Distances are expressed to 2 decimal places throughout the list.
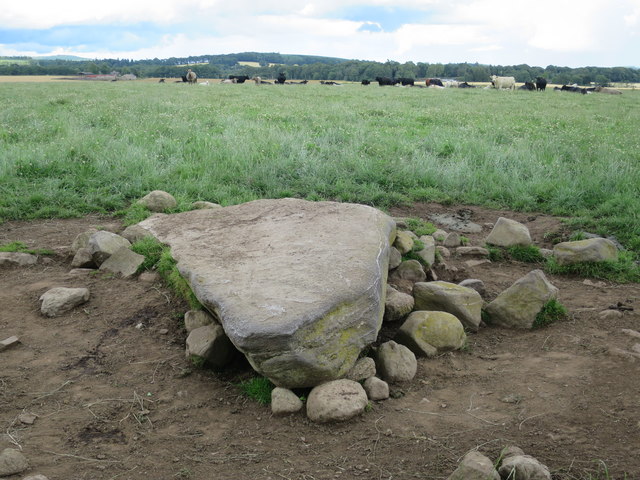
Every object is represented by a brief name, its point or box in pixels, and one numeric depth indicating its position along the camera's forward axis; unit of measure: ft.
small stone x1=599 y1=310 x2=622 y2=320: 17.26
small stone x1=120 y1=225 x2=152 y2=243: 22.02
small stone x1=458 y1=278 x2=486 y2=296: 19.24
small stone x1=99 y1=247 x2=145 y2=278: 19.97
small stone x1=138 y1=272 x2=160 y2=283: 19.39
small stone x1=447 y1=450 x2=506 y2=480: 9.82
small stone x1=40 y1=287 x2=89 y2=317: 17.57
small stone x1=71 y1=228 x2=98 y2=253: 21.58
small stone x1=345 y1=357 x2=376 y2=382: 13.62
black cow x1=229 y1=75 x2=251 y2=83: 161.24
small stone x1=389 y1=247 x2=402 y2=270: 19.74
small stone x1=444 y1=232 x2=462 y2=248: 23.63
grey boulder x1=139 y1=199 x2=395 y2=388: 12.62
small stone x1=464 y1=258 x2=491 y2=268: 21.89
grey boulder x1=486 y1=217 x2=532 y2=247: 23.35
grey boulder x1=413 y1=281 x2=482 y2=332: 16.99
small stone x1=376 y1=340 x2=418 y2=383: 14.14
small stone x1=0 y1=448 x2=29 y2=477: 10.52
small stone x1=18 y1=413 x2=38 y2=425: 12.48
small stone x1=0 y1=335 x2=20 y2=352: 15.55
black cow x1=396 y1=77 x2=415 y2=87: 167.15
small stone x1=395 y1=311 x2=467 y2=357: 15.46
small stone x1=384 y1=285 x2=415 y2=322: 16.89
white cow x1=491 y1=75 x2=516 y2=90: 144.36
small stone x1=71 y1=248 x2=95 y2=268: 20.70
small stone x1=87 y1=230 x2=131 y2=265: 20.62
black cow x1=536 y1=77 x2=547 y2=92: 137.49
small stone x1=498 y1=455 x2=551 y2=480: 10.00
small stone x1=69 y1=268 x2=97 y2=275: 20.12
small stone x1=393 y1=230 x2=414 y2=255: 20.67
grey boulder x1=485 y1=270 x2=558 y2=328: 17.17
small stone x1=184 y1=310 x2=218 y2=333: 16.20
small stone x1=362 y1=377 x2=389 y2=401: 13.24
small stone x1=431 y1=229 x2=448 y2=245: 23.91
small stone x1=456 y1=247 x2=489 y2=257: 22.75
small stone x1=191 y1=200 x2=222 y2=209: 25.71
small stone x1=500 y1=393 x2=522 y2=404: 12.84
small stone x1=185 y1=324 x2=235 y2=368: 14.67
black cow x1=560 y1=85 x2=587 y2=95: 130.37
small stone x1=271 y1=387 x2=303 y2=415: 12.69
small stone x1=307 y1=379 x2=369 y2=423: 12.30
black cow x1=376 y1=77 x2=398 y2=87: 156.04
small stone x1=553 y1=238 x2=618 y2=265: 21.15
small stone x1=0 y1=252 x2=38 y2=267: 20.68
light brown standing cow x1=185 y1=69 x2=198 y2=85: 147.23
